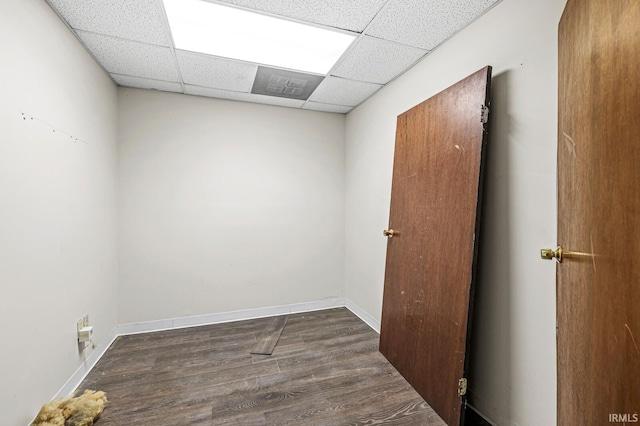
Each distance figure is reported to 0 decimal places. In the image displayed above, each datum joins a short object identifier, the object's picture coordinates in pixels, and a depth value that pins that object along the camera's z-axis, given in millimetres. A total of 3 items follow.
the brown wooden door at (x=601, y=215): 573
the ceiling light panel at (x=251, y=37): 1685
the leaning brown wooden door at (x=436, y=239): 1558
